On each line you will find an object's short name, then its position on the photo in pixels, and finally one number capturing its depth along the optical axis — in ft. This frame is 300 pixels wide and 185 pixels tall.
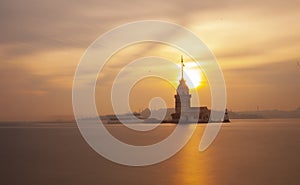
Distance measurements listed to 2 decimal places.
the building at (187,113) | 547.08
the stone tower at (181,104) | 542.98
